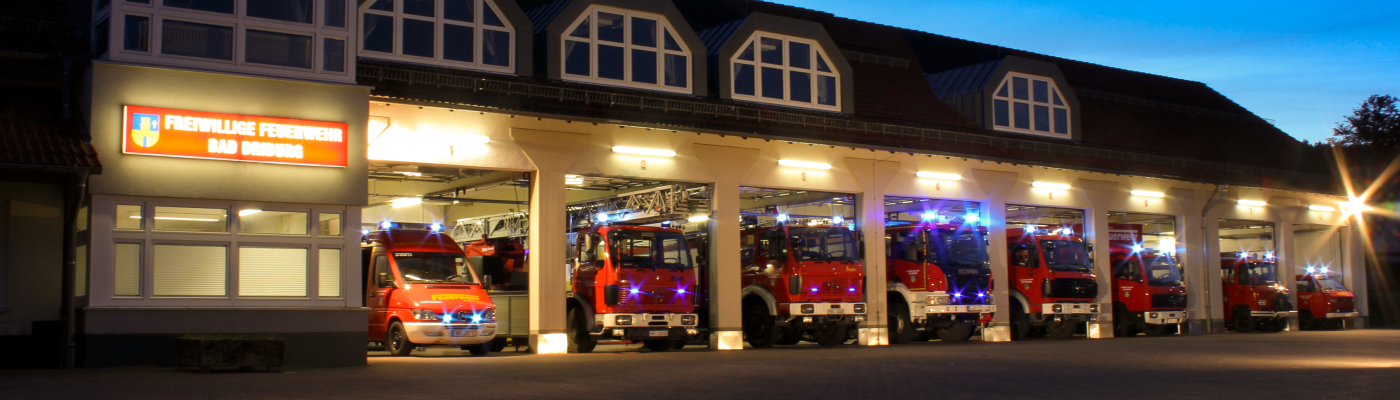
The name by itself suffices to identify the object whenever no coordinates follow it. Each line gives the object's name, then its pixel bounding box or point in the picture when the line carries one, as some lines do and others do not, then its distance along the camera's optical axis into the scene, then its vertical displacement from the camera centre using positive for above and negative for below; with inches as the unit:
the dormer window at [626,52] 793.6 +161.2
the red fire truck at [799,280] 827.4 +1.0
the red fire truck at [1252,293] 1190.9 -17.3
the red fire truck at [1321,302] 1239.5 -28.8
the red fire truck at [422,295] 716.0 -5.5
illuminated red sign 563.8 +75.7
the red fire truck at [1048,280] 975.0 -1.2
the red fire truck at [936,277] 892.6 +2.0
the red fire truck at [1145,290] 1069.8 -11.4
